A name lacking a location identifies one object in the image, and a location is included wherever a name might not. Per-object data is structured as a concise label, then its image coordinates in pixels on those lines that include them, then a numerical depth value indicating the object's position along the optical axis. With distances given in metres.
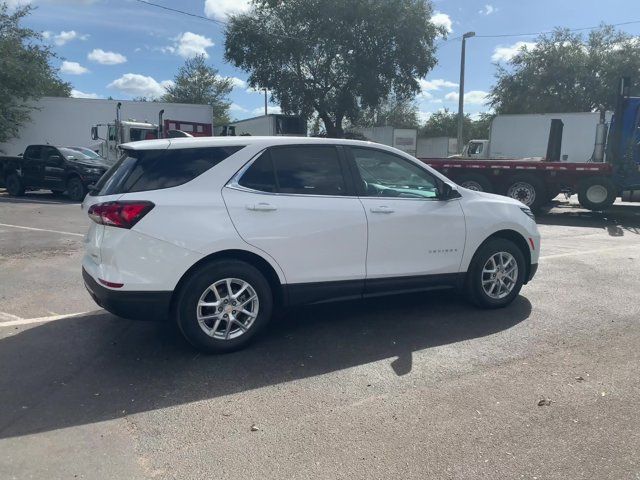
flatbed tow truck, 14.16
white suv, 4.11
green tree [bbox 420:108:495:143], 55.25
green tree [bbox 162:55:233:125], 54.75
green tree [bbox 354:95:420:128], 61.88
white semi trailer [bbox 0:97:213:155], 24.19
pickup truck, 17.17
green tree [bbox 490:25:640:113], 34.91
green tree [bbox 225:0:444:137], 28.91
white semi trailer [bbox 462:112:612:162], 24.52
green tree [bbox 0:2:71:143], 23.81
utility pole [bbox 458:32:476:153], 24.57
